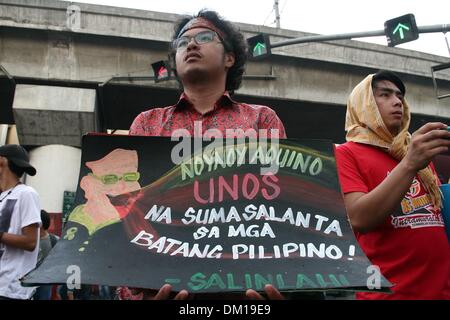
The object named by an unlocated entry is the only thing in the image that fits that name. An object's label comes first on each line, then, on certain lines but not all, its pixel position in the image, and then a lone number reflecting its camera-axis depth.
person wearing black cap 3.07
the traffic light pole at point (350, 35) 7.65
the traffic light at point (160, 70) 9.01
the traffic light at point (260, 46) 8.62
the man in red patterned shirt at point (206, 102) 1.82
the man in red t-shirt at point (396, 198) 1.84
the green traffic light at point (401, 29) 7.80
